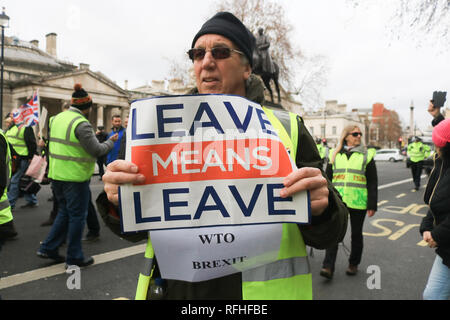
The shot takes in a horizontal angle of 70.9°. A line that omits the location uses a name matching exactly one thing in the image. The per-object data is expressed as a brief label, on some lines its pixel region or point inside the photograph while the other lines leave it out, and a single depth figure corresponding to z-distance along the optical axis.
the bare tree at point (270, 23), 23.83
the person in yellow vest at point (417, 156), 11.48
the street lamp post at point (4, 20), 13.88
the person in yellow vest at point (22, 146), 6.72
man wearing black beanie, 1.04
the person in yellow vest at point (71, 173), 3.72
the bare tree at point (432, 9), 7.78
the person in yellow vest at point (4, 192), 2.40
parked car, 36.59
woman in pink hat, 2.15
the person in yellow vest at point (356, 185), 3.92
